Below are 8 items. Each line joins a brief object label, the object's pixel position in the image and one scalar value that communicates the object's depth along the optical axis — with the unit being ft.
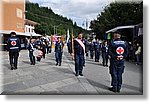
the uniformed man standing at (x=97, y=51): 47.73
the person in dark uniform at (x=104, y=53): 39.52
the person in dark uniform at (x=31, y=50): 38.79
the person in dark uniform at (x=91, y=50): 54.16
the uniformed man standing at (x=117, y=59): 20.21
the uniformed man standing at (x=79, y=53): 27.07
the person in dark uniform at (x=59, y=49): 38.19
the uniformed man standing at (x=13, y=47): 31.43
